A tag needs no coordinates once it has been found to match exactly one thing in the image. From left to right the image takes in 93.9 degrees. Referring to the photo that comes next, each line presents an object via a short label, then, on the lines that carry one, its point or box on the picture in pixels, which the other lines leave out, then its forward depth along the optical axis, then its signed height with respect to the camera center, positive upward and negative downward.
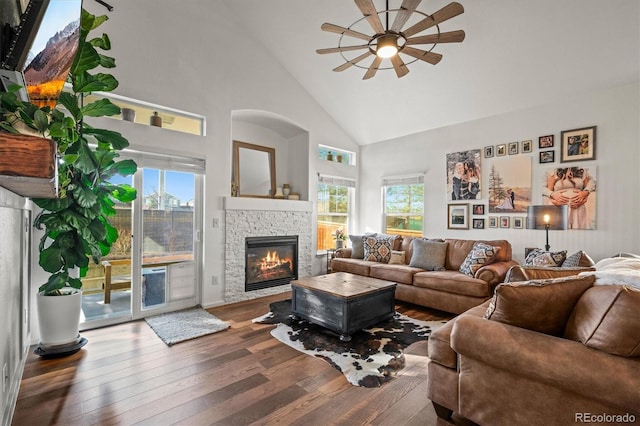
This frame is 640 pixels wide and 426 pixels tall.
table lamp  3.88 -0.05
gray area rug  3.12 -1.32
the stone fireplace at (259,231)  4.45 -0.33
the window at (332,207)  6.03 +0.10
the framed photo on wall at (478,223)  4.85 -0.18
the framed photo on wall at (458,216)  5.02 -0.06
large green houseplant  2.51 +0.23
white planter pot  2.69 -0.99
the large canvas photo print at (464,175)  4.90 +0.62
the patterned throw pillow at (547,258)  3.39 -0.52
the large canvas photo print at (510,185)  4.41 +0.43
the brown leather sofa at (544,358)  1.33 -0.72
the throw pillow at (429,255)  4.48 -0.66
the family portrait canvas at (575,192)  3.90 +0.29
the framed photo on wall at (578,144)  3.91 +0.93
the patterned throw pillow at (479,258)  3.94 -0.62
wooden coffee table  3.06 -1.00
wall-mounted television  1.13 +0.69
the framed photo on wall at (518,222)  4.45 -0.14
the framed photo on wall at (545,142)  4.22 +1.02
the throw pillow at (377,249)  5.05 -0.64
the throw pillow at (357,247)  5.35 -0.64
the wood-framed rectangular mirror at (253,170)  5.15 +0.73
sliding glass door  3.57 -0.54
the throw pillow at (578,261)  2.96 -0.48
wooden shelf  1.02 +0.18
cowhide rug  2.45 -1.31
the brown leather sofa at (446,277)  3.65 -0.89
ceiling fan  2.44 +1.62
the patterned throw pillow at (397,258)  4.98 -0.77
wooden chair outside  3.57 -0.85
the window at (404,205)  5.71 +0.14
